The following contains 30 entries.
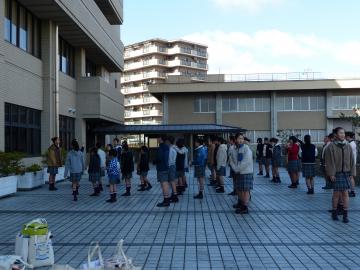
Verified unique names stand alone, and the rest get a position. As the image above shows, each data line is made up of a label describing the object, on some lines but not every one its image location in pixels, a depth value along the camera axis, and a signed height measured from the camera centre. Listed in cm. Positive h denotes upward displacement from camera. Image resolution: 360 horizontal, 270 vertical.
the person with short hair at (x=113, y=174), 1405 -80
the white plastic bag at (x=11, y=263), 596 -137
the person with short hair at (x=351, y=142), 1485 +0
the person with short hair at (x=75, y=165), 1459 -59
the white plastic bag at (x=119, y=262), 580 -133
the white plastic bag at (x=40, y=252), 699 -145
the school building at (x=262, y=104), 4512 +352
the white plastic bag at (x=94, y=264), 580 -135
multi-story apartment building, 9494 +1430
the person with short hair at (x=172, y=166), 1330 -58
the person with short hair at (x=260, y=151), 2326 -37
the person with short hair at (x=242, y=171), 1164 -63
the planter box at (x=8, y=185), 1490 -118
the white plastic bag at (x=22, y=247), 704 -139
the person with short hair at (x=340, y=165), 1040 -45
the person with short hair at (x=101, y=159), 1591 -47
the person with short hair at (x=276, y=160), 2005 -68
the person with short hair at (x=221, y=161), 1633 -56
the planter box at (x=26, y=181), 1733 -121
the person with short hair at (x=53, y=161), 1752 -55
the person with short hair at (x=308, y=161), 1602 -58
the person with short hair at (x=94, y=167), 1523 -68
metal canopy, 3447 +101
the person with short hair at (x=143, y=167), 1611 -73
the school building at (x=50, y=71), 1839 +320
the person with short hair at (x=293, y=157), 1772 -49
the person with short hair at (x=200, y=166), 1488 -65
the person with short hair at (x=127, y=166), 1570 -67
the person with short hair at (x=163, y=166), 1293 -55
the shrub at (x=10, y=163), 1541 -54
